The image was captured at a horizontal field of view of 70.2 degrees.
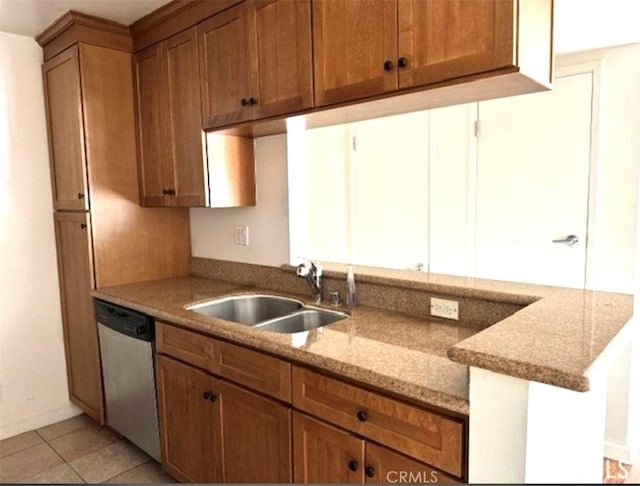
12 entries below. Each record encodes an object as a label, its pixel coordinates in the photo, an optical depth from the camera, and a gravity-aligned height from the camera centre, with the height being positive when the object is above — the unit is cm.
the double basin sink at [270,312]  200 -54
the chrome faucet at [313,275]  212 -36
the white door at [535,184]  288 +7
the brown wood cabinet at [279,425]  123 -74
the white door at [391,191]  362 +5
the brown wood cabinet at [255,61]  179 +60
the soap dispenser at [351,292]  203 -42
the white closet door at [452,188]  337 +6
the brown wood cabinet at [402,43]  130 +49
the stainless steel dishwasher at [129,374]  224 -89
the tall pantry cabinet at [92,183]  253 +12
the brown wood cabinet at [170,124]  234 +43
